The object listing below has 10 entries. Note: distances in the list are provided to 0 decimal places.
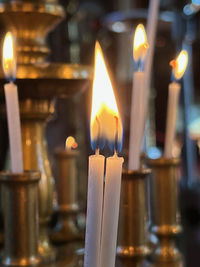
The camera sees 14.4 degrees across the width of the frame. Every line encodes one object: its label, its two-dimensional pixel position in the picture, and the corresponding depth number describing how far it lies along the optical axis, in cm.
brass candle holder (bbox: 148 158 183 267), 62
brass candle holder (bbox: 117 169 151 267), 52
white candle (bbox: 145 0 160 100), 61
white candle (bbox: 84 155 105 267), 36
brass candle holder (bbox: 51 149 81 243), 72
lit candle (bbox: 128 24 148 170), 49
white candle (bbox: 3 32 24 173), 50
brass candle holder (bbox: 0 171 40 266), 52
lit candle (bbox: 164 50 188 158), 58
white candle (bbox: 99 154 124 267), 36
